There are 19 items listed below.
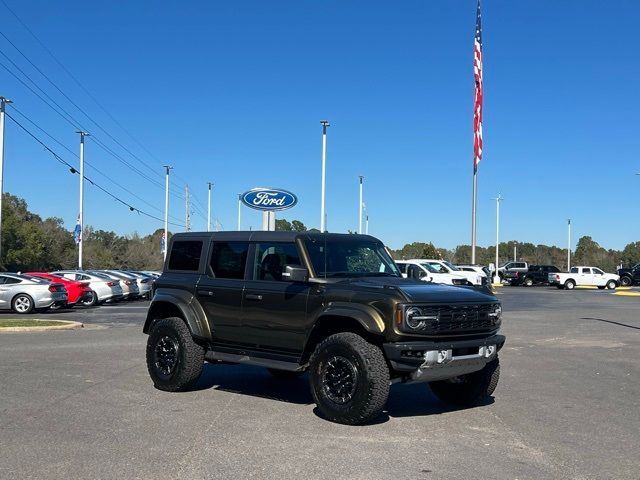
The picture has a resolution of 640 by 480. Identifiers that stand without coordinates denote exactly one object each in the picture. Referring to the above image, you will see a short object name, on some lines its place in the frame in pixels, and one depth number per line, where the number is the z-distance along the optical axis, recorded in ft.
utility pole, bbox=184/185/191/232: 236.43
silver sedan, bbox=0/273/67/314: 77.87
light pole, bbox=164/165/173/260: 191.06
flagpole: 134.62
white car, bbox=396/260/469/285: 112.96
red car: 85.20
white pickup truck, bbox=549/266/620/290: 165.27
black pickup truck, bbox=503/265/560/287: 183.52
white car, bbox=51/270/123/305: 93.40
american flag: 122.31
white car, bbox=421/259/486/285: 122.72
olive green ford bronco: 22.91
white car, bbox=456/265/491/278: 134.53
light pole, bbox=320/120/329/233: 136.05
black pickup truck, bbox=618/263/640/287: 180.75
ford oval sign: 82.02
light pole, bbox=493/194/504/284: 193.60
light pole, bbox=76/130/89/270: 150.71
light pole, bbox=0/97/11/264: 107.96
